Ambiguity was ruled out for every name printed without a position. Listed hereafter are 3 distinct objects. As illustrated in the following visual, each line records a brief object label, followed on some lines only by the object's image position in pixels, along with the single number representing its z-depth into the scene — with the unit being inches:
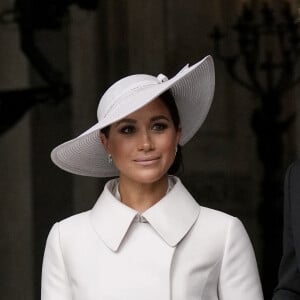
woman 281.9
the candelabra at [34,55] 416.5
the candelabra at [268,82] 421.1
